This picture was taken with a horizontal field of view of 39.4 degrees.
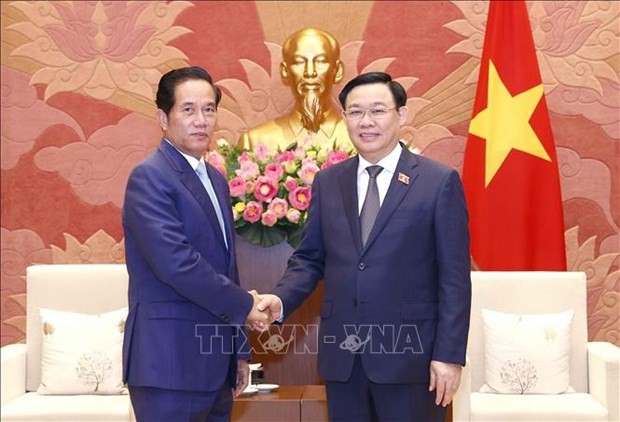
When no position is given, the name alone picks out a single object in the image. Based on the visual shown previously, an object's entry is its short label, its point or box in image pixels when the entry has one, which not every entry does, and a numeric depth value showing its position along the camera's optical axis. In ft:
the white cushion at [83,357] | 12.11
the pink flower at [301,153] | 11.91
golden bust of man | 14.25
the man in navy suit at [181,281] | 7.78
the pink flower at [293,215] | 11.35
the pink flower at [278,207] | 11.38
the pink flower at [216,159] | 11.91
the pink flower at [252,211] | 11.39
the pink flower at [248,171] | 11.62
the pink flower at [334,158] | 11.72
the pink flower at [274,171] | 11.57
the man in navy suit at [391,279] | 8.05
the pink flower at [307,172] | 11.51
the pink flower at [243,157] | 11.84
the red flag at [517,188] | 13.92
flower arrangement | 11.42
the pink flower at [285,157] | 11.81
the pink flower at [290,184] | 11.45
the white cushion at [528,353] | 12.15
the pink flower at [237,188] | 11.48
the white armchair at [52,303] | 12.02
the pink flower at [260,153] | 12.02
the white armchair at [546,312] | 11.82
